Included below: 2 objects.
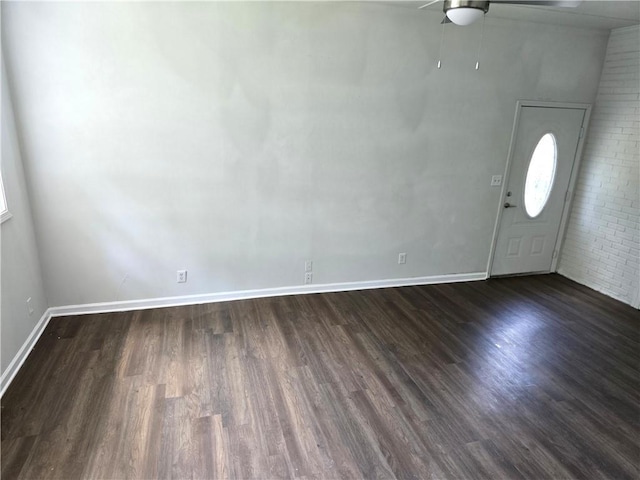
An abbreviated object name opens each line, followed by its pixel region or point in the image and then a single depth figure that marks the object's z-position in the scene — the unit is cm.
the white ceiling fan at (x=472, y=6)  179
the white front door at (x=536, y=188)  421
